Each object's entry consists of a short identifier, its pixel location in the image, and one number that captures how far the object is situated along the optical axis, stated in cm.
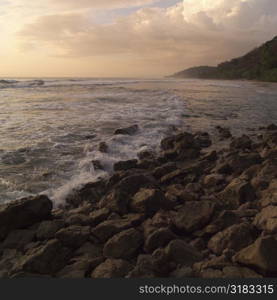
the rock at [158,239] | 430
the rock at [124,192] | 554
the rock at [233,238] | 413
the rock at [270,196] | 525
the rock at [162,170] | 752
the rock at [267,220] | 425
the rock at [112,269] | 383
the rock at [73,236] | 462
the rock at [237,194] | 566
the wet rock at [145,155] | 909
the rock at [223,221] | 460
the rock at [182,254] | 397
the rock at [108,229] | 472
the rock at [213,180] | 673
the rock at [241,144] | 1012
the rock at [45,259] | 406
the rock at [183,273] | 373
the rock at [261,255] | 357
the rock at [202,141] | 1074
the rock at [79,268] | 396
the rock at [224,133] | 1208
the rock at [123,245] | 428
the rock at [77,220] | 518
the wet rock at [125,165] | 808
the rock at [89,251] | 440
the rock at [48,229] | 480
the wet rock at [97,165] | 810
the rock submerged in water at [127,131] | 1209
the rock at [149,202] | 536
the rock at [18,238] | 472
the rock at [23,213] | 501
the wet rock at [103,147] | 964
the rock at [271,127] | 1332
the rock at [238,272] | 356
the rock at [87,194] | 630
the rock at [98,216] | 519
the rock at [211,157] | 870
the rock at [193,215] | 480
